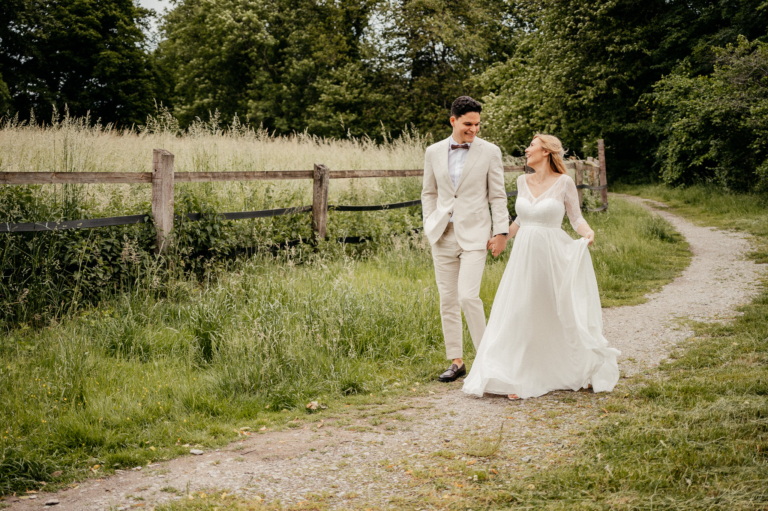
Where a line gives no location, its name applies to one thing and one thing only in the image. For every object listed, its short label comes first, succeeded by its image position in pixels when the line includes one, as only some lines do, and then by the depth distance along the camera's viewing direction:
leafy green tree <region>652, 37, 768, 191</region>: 13.63
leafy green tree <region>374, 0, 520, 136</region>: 30.31
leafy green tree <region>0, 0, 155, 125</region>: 29.16
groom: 4.88
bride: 4.61
